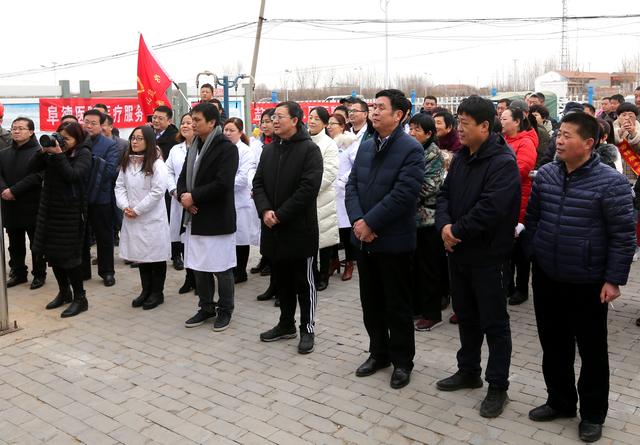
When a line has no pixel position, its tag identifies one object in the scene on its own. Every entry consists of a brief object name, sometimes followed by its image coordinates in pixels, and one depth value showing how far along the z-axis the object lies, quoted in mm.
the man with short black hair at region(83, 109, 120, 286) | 6902
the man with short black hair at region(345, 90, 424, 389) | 4133
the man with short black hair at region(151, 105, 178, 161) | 7562
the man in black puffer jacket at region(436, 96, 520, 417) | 3678
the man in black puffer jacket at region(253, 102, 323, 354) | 4836
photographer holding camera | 5824
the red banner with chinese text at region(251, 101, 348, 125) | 20828
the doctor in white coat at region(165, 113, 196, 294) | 6484
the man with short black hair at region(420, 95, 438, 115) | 9922
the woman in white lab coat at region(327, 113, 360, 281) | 6844
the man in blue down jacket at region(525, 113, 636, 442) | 3361
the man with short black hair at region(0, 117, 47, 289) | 6629
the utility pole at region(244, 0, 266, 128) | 20531
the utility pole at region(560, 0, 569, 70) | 54669
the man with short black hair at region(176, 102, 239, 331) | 5293
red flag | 9289
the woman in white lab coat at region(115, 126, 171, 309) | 6066
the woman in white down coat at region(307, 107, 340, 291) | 6281
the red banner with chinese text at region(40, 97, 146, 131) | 14078
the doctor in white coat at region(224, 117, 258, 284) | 6777
